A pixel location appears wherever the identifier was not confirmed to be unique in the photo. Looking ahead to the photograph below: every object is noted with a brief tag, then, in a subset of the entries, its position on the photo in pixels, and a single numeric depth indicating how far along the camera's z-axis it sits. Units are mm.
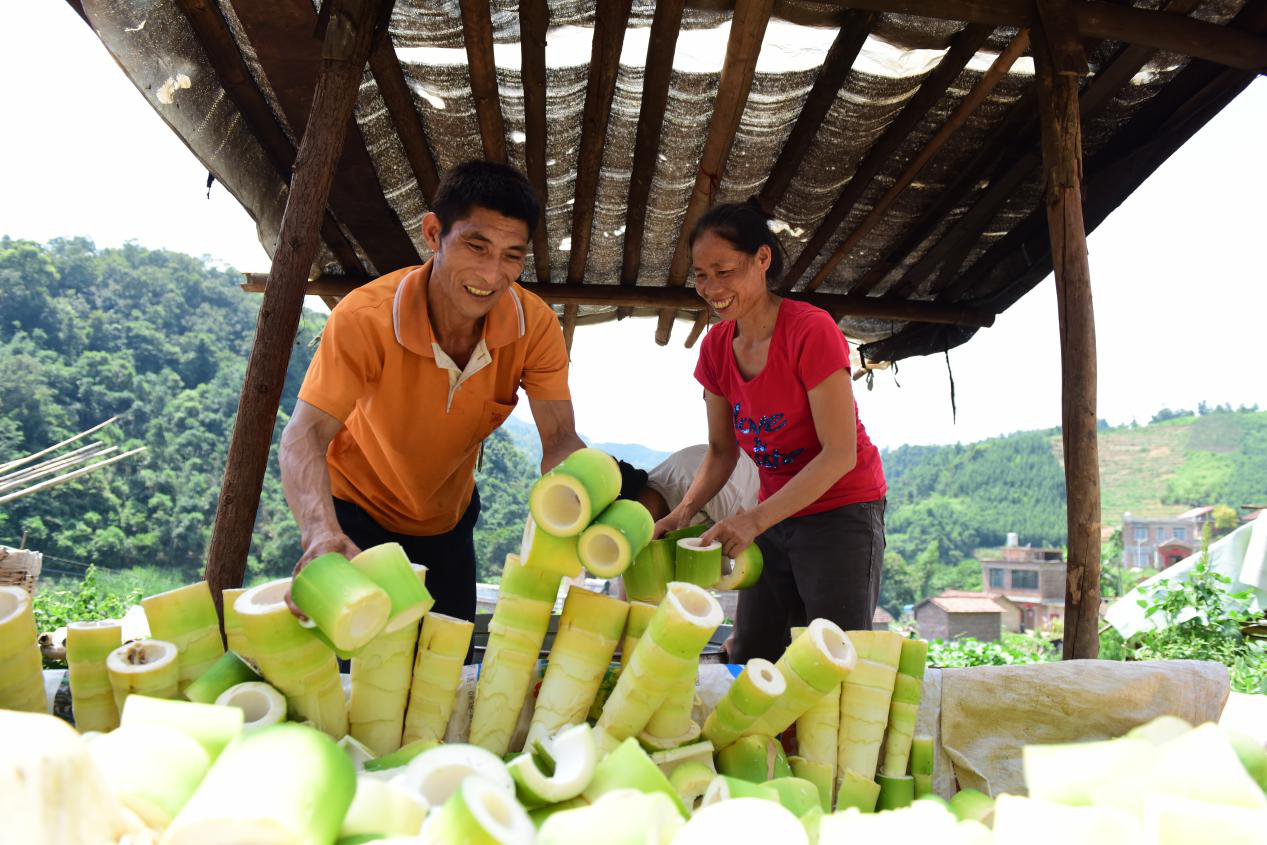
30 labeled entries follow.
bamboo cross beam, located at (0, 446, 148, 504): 9609
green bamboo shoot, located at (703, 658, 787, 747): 1289
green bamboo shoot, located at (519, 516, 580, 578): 1306
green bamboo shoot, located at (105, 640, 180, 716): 1150
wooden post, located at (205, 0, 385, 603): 2672
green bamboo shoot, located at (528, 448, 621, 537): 1243
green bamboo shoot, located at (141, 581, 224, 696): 1272
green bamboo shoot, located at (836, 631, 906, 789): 1485
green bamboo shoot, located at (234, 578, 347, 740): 1105
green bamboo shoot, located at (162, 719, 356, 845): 689
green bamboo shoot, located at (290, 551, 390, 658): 1023
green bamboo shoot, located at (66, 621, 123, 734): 1248
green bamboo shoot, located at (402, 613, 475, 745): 1384
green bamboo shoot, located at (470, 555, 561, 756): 1395
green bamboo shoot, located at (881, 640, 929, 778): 1549
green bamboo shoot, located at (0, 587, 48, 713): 1125
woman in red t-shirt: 2305
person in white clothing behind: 3752
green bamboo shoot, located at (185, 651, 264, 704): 1131
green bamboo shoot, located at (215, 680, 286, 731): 1113
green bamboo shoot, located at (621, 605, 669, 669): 1434
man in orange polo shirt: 2039
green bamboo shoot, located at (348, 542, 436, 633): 1138
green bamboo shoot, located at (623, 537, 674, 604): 1631
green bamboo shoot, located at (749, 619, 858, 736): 1282
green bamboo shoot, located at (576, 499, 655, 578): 1271
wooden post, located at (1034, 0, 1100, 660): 3229
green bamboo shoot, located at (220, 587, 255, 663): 1240
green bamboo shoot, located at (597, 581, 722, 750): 1178
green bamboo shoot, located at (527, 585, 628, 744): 1374
